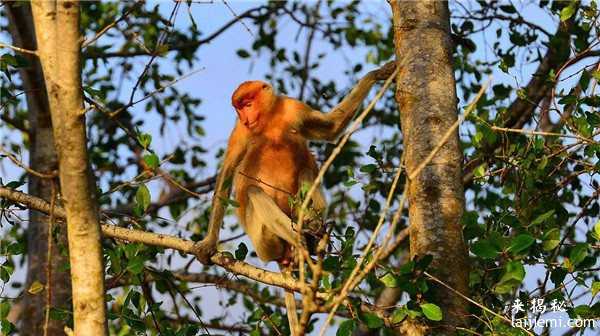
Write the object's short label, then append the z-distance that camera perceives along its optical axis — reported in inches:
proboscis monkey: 411.2
